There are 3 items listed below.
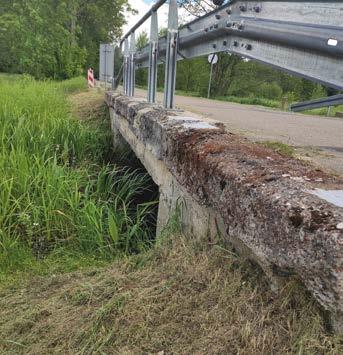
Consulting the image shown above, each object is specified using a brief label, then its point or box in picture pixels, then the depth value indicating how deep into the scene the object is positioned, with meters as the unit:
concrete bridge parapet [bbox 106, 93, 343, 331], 1.17
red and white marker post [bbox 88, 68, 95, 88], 14.35
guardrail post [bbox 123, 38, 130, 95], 6.51
